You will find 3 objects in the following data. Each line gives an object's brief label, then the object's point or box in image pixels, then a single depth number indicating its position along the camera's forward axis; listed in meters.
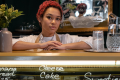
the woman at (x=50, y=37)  1.58
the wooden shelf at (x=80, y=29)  3.09
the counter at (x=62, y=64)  1.12
